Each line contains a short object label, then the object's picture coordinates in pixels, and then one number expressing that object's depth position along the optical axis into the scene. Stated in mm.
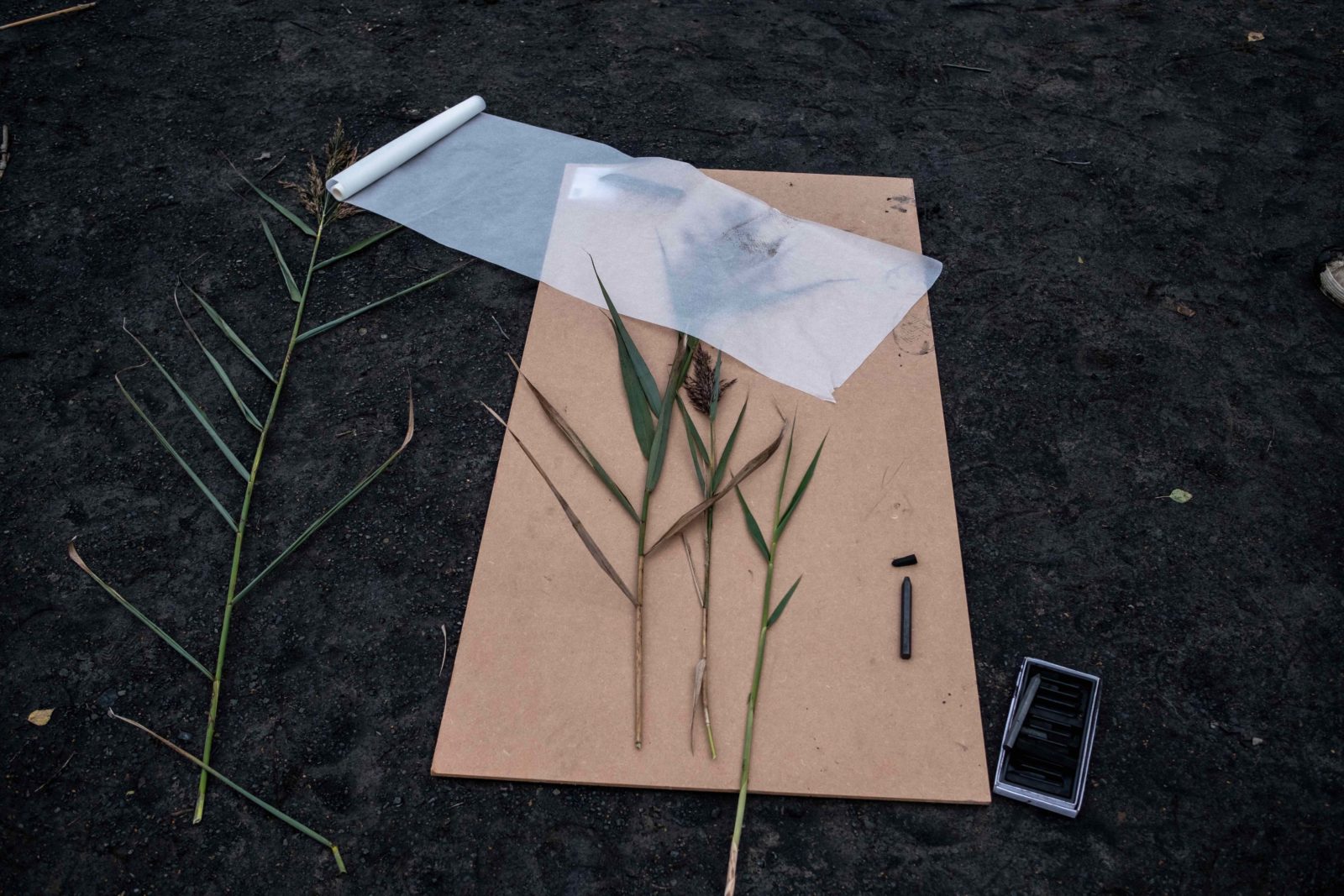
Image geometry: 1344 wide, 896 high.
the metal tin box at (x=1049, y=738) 1241
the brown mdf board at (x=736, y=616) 1275
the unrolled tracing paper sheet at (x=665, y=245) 1745
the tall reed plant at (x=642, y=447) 1354
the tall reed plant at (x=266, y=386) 1351
